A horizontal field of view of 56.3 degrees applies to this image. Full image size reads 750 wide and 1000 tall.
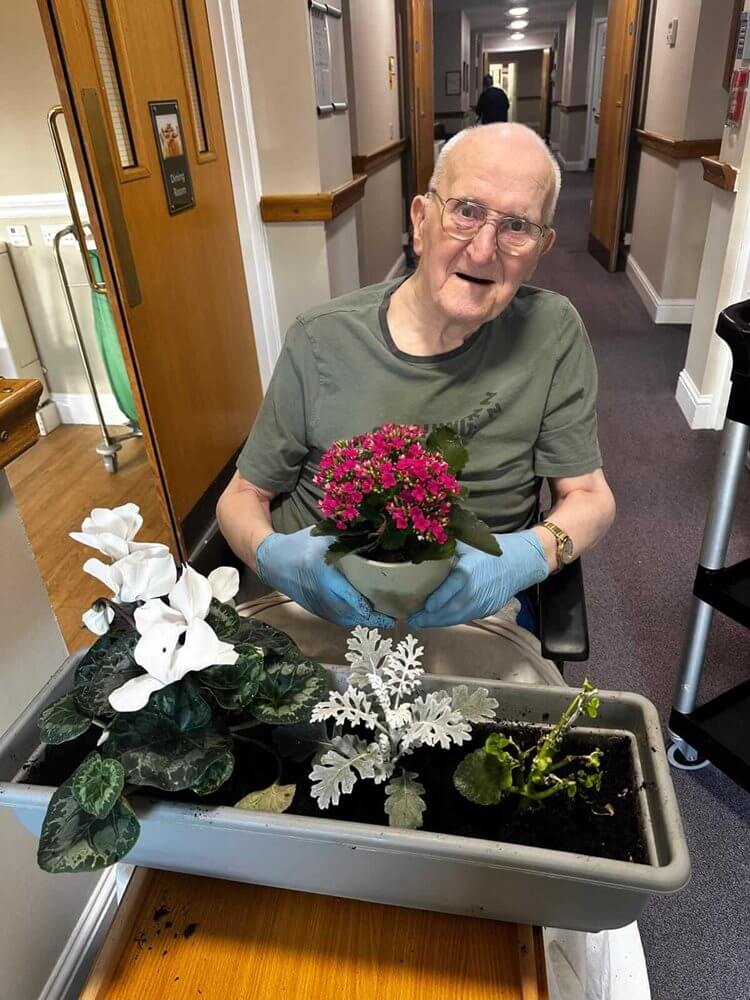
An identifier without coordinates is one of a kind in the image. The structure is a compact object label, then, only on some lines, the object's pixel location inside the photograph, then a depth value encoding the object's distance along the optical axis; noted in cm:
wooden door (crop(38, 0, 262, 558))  176
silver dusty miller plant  57
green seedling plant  58
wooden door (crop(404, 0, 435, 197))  585
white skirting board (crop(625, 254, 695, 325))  430
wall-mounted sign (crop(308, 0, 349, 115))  259
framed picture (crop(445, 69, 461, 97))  1190
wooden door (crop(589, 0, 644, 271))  482
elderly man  99
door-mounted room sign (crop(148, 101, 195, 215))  208
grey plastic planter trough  51
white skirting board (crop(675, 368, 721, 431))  300
